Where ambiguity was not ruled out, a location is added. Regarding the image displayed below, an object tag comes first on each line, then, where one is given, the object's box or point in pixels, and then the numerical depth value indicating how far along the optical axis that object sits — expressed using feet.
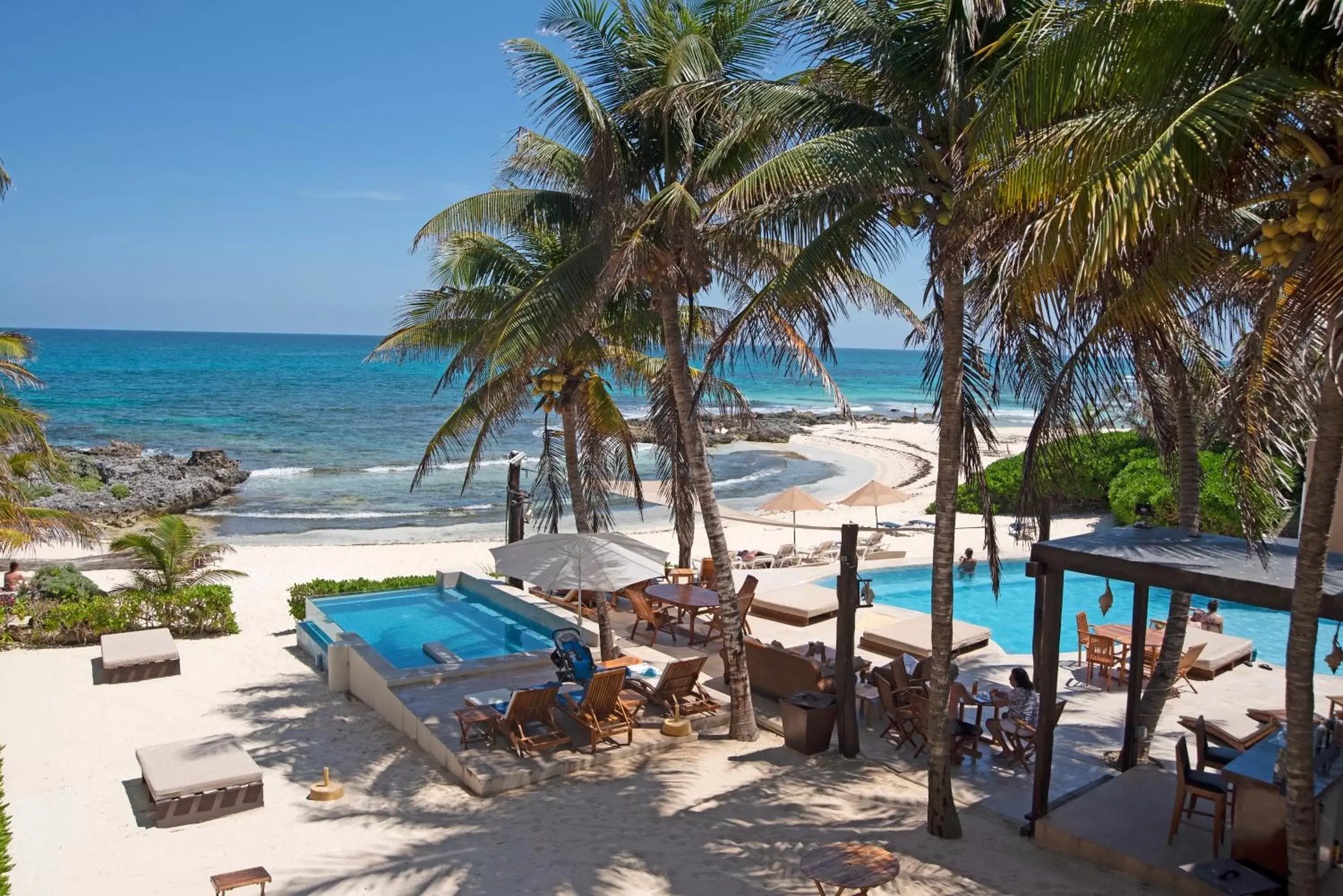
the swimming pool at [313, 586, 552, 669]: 47.01
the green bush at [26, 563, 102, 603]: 51.67
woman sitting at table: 31.04
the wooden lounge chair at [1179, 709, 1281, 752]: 29.07
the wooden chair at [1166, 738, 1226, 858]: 22.98
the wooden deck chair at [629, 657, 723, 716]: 35.09
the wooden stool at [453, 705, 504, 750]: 32.07
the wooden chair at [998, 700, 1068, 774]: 30.53
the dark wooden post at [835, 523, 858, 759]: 30.25
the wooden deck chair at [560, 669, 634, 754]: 32.04
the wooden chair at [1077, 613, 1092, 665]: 42.27
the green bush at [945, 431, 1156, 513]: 81.30
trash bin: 32.01
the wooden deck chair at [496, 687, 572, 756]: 31.71
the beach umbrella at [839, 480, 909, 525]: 68.23
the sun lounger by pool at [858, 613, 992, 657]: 43.83
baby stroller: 34.63
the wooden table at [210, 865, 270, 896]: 22.08
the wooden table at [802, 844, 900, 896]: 20.03
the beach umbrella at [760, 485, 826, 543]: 68.18
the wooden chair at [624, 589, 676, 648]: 47.50
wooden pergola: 21.36
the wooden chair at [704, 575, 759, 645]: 46.47
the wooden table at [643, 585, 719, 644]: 46.42
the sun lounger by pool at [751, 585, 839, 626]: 51.70
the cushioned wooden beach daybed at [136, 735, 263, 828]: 28.07
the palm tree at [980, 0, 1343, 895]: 16.01
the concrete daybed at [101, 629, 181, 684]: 42.11
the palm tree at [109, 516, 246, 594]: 52.31
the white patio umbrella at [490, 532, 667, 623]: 36.50
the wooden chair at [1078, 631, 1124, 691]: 40.04
